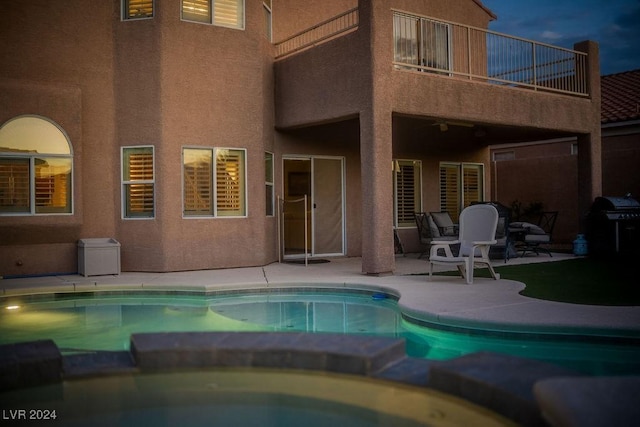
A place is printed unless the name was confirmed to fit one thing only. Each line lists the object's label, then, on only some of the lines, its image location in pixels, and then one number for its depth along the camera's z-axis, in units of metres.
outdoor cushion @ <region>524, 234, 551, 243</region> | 13.59
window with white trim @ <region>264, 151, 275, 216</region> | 13.13
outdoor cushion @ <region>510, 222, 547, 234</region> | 13.87
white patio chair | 9.26
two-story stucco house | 10.76
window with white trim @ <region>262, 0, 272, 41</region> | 13.29
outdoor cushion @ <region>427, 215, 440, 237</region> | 13.72
